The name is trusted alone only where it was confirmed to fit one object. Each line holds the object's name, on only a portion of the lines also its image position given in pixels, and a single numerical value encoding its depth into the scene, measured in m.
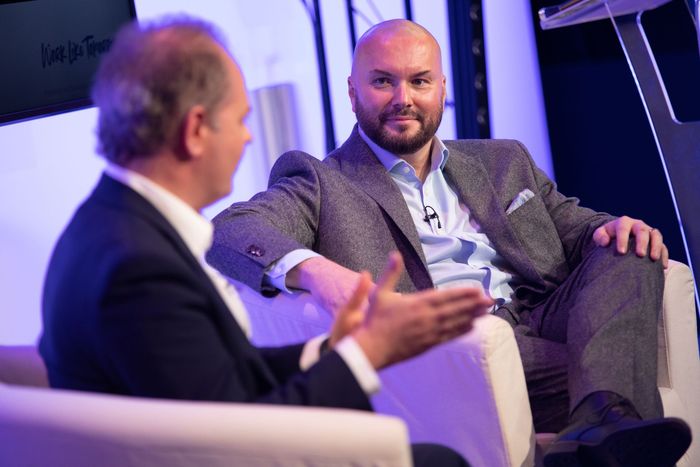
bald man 5.44
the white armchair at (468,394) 5.32
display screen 5.86
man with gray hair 4.91
